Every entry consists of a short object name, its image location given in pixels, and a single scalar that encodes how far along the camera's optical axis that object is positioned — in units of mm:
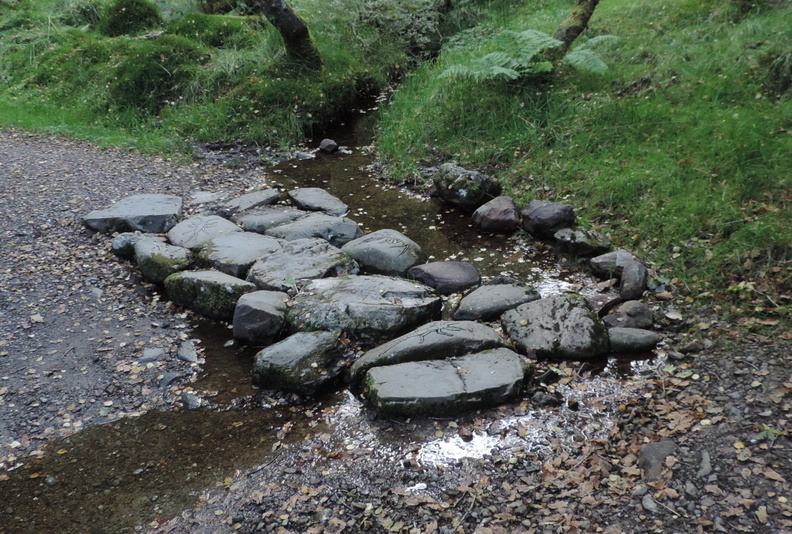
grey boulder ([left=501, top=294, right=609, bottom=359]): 4230
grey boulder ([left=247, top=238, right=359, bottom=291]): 5125
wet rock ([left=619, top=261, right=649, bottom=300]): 4836
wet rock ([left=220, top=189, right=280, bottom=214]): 6809
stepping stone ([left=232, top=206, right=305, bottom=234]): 6289
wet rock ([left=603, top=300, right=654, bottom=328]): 4484
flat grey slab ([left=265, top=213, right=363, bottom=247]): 6055
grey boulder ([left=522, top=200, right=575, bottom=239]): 5812
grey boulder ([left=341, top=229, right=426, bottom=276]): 5465
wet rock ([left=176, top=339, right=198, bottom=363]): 4473
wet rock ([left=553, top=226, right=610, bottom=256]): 5465
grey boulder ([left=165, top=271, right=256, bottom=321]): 4938
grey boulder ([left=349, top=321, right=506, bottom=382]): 4121
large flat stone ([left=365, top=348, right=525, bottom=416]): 3738
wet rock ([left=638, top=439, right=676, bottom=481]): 3158
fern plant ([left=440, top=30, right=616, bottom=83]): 7387
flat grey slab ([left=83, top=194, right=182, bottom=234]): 6152
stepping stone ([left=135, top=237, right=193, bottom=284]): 5387
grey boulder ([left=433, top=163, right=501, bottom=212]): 6797
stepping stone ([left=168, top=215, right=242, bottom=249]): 5918
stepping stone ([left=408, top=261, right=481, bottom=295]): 5254
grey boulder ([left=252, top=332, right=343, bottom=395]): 4070
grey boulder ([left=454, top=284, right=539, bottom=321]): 4789
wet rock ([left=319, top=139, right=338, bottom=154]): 8969
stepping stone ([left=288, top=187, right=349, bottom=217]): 6914
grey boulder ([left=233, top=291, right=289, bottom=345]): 4590
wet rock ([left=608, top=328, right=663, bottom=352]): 4262
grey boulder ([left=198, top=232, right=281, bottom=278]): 5402
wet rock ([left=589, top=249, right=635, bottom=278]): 5118
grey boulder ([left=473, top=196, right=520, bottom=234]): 6242
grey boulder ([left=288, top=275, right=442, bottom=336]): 4539
